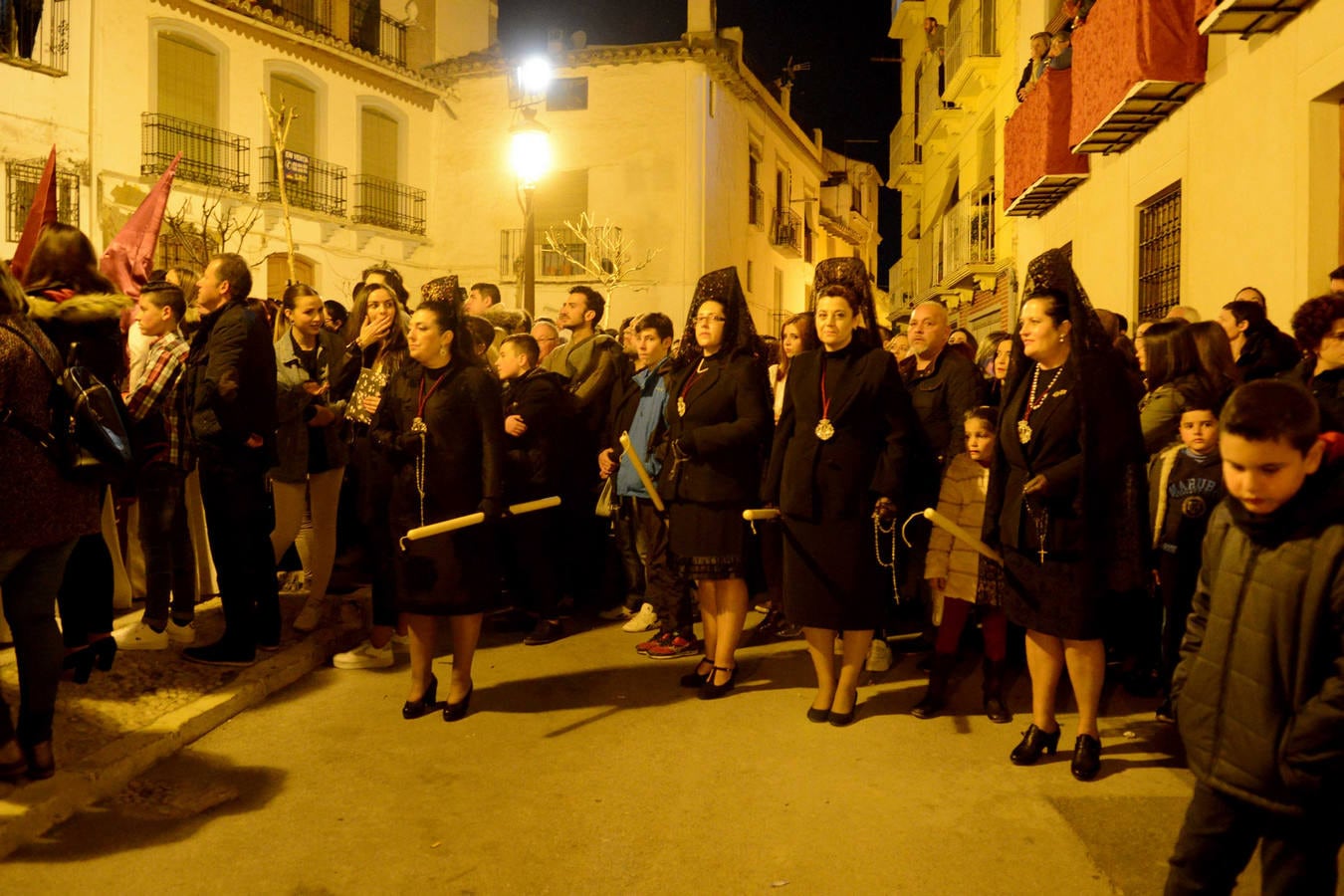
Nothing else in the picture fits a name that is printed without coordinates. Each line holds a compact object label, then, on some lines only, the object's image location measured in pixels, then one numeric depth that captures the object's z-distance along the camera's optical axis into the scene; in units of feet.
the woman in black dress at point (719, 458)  19.61
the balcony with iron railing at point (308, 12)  80.57
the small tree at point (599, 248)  96.17
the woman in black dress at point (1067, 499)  15.47
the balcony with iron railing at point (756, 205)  112.98
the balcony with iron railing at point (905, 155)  92.48
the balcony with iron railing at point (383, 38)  88.58
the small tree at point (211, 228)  69.10
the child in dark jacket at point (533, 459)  24.53
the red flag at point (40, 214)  19.61
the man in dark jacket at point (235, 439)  19.48
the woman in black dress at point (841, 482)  18.01
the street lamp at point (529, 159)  41.98
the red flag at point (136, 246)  22.30
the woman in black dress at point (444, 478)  17.88
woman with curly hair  15.74
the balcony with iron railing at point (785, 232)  121.08
